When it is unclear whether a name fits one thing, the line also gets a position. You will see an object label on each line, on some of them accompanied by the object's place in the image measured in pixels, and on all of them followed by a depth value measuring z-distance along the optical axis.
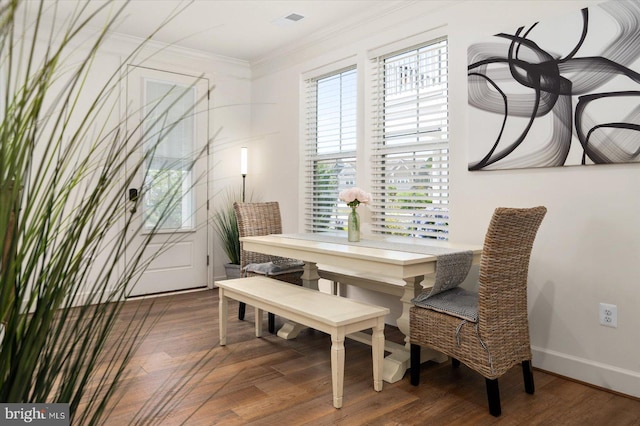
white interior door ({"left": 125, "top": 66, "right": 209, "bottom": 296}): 4.69
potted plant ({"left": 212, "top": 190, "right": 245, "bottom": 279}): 5.05
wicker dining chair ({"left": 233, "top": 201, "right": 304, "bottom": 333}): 3.73
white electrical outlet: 2.51
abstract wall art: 2.46
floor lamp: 5.23
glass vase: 3.31
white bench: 2.33
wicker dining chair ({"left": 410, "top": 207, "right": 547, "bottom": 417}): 2.19
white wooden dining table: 2.51
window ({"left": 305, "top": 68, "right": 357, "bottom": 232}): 4.32
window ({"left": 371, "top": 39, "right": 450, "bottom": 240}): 3.48
